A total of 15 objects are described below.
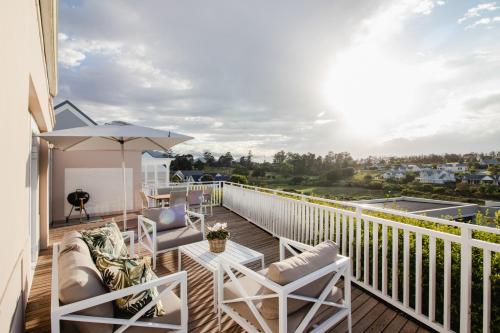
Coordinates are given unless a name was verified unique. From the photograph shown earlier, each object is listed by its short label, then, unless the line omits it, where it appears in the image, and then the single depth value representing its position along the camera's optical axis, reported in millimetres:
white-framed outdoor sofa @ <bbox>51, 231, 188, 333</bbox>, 1479
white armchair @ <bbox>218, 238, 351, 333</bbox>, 1731
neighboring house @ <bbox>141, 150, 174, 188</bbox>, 15094
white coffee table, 3029
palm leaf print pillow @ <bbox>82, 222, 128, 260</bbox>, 2443
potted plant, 3402
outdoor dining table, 7844
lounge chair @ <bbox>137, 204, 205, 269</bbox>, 3911
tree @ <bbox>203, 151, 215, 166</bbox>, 39525
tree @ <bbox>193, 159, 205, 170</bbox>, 40438
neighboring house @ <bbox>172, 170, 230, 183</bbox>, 30831
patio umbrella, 3941
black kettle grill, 7363
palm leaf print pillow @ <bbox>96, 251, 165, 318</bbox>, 1795
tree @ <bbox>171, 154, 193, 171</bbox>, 39350
